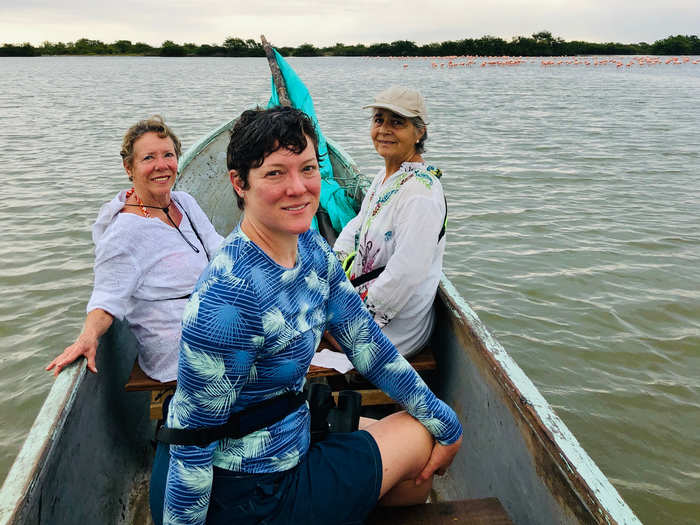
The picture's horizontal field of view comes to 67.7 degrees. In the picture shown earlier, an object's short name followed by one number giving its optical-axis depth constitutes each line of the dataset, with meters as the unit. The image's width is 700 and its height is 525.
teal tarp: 4.92
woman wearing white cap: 2.43
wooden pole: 6.64
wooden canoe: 1.63
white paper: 2.52
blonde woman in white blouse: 2.28
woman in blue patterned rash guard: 1.22
